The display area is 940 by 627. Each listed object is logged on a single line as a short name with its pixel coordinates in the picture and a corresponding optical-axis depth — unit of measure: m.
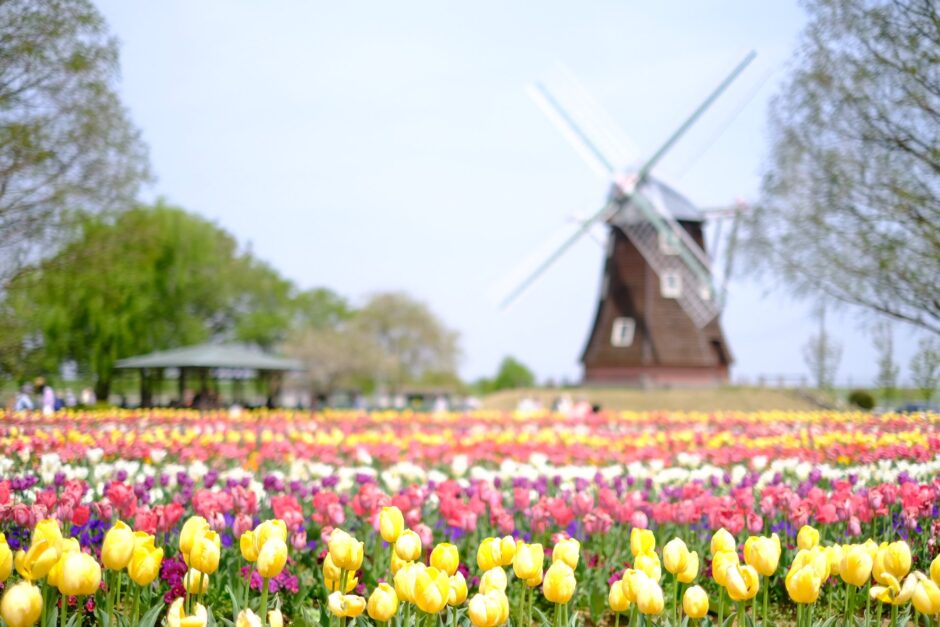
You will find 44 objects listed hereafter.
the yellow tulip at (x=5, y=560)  2.92
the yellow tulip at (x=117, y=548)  3.00
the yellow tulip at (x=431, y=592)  2.77
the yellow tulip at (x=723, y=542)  3.33
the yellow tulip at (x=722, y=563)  3.05
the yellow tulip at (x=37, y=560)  2.86
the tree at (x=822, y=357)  19.92
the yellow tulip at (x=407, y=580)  2.84
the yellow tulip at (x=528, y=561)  3.10
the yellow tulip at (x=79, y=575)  2.77
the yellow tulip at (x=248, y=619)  2.62
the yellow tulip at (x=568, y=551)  3.24
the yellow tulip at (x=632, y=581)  2.89
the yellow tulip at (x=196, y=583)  3.24
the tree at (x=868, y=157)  7.12
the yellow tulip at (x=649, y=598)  2.83
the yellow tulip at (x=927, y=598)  2.88
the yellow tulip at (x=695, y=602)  2.91
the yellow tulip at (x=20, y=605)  2.52
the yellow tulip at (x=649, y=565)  3.09
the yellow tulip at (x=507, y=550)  3.28
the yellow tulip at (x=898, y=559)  3.27
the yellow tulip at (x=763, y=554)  3.19
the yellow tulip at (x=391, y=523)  3.58
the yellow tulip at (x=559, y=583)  2.97
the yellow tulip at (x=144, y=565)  3.04
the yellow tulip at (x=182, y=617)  2.59
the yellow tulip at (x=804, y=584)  2.96
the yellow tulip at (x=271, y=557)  3.08
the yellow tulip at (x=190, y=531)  3.26
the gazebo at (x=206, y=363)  25.69
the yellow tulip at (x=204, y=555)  3.13
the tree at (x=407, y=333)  73.75
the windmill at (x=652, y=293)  35.58
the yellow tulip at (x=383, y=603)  2.80
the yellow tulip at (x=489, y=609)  2.73
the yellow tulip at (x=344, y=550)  3.15
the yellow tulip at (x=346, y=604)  2.85
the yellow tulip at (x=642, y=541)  3.43
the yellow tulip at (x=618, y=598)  3.07
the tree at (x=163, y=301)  30.28
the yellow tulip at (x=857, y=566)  3.18
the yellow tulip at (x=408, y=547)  3.32
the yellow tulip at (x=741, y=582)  2.99
